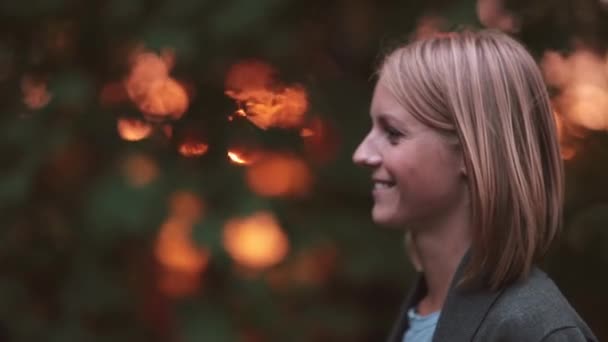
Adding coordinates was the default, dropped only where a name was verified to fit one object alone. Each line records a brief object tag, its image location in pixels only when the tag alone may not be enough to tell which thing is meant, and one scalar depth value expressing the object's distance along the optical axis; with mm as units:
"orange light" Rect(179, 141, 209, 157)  2602
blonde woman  1491
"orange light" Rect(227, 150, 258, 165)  2553
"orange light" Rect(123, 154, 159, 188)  2660
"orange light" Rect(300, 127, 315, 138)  2779
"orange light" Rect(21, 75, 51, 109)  2754
